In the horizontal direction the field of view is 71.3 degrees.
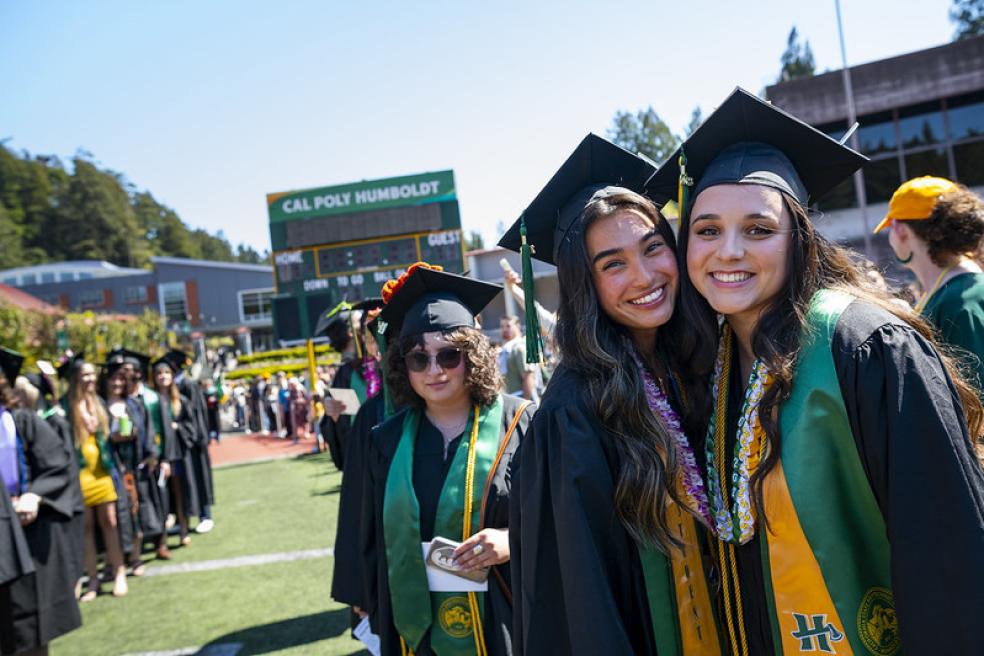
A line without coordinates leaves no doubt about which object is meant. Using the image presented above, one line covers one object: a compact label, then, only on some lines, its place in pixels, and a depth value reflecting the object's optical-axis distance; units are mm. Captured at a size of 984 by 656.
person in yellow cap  2637
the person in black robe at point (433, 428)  2502
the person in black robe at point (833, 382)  1254
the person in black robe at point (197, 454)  8163
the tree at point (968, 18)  39156
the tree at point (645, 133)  55938
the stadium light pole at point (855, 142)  16328
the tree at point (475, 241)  83525
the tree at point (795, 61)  55219
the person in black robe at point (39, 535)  4008
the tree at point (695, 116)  59859
